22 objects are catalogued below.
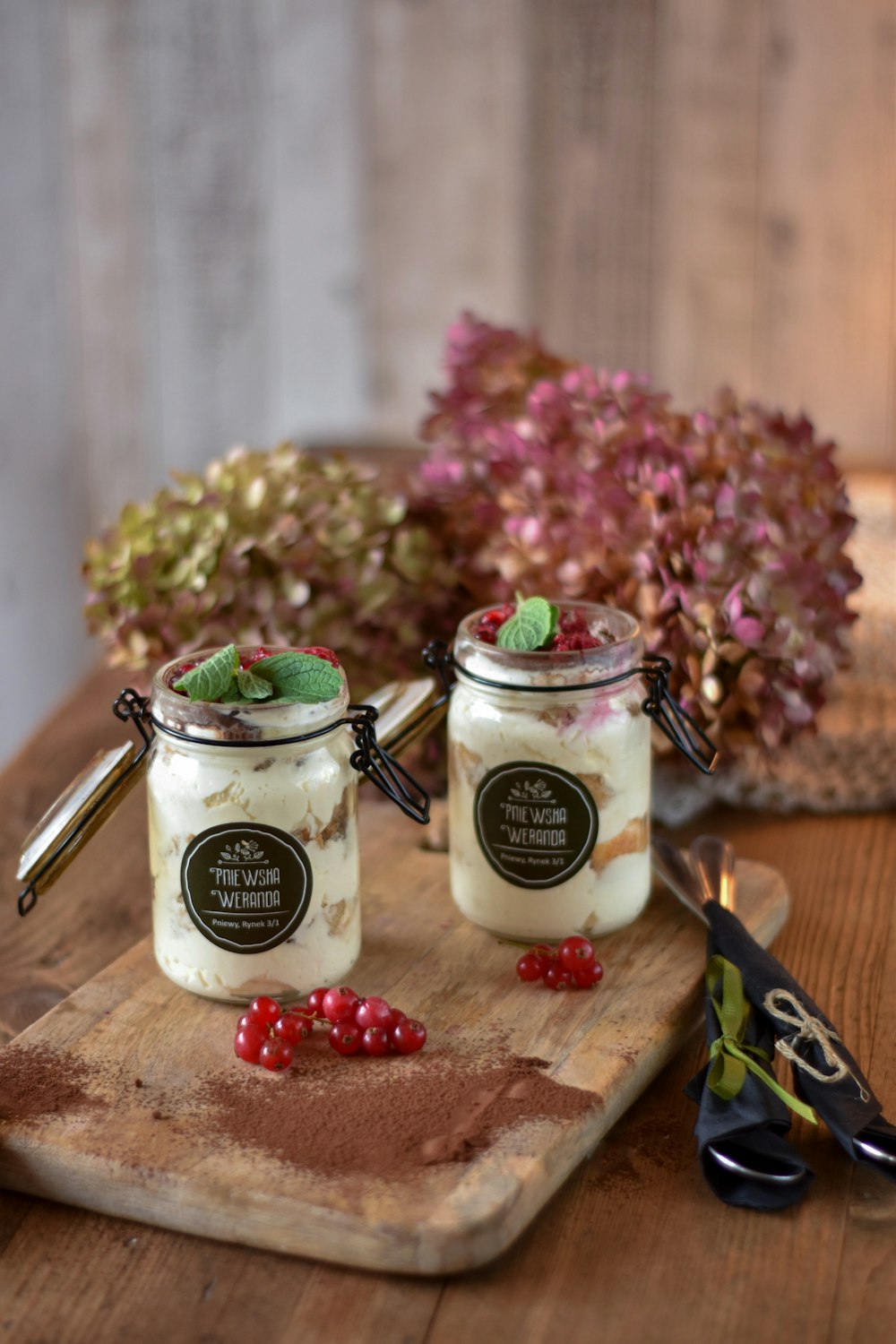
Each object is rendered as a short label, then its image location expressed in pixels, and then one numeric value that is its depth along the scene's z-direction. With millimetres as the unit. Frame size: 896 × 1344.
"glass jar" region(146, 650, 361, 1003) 866
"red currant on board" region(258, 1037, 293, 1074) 842
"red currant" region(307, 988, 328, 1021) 883
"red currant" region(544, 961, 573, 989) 929
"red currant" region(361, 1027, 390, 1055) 860
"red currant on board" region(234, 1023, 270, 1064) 854
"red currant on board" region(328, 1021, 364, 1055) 859
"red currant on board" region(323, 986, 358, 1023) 872
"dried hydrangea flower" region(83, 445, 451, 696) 1184
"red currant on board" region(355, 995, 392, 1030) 863
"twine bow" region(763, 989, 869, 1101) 827
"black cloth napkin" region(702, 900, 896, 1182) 783
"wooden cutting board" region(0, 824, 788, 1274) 725
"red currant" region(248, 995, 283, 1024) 870
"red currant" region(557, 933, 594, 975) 931
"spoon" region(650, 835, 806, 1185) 1029
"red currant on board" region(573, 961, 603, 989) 930
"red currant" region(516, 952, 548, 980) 935
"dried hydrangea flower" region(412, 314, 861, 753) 1099
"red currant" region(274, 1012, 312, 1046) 866
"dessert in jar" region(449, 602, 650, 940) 943
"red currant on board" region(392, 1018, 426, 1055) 860
